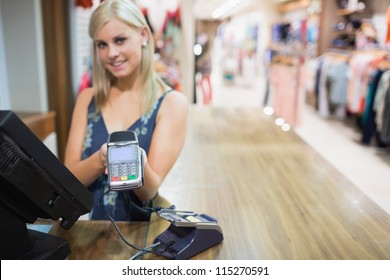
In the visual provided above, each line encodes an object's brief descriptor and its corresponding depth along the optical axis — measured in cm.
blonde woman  107
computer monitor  61
